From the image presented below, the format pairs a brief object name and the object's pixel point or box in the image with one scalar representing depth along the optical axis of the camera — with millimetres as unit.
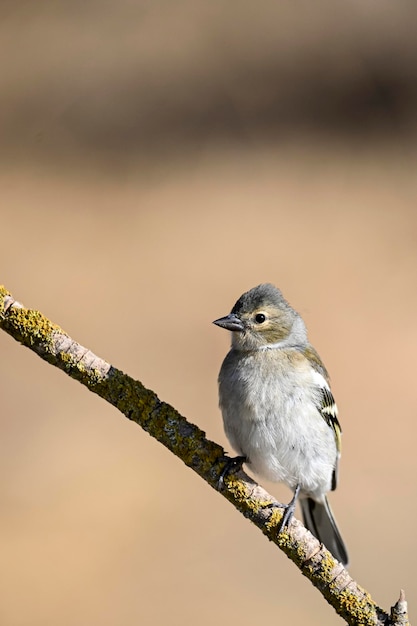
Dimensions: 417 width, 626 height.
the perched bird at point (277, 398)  7660
